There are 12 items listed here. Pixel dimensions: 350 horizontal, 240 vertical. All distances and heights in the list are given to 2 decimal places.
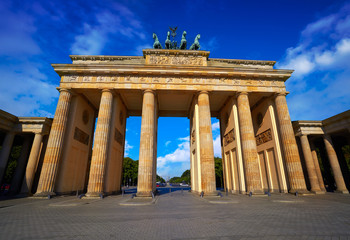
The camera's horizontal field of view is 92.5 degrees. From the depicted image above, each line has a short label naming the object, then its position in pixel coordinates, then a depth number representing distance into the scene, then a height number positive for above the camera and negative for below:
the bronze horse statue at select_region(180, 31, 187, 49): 22.88 +16.91
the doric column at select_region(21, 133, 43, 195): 15.61 +0.84
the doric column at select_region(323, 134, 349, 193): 18.03 +0.91
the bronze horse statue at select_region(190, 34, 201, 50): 22.56 +16.60
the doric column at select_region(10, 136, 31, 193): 17.50 +0.74
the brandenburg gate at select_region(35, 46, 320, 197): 15.46 +5.50
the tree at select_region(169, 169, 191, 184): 155.85 +0.43
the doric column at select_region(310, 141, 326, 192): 19.03 +0.81
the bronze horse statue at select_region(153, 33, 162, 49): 22.50 +16.55
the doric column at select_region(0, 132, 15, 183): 16.55 +2.32
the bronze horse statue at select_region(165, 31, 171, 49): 23.16 +17.18
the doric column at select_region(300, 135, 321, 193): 16.90 +0.83
